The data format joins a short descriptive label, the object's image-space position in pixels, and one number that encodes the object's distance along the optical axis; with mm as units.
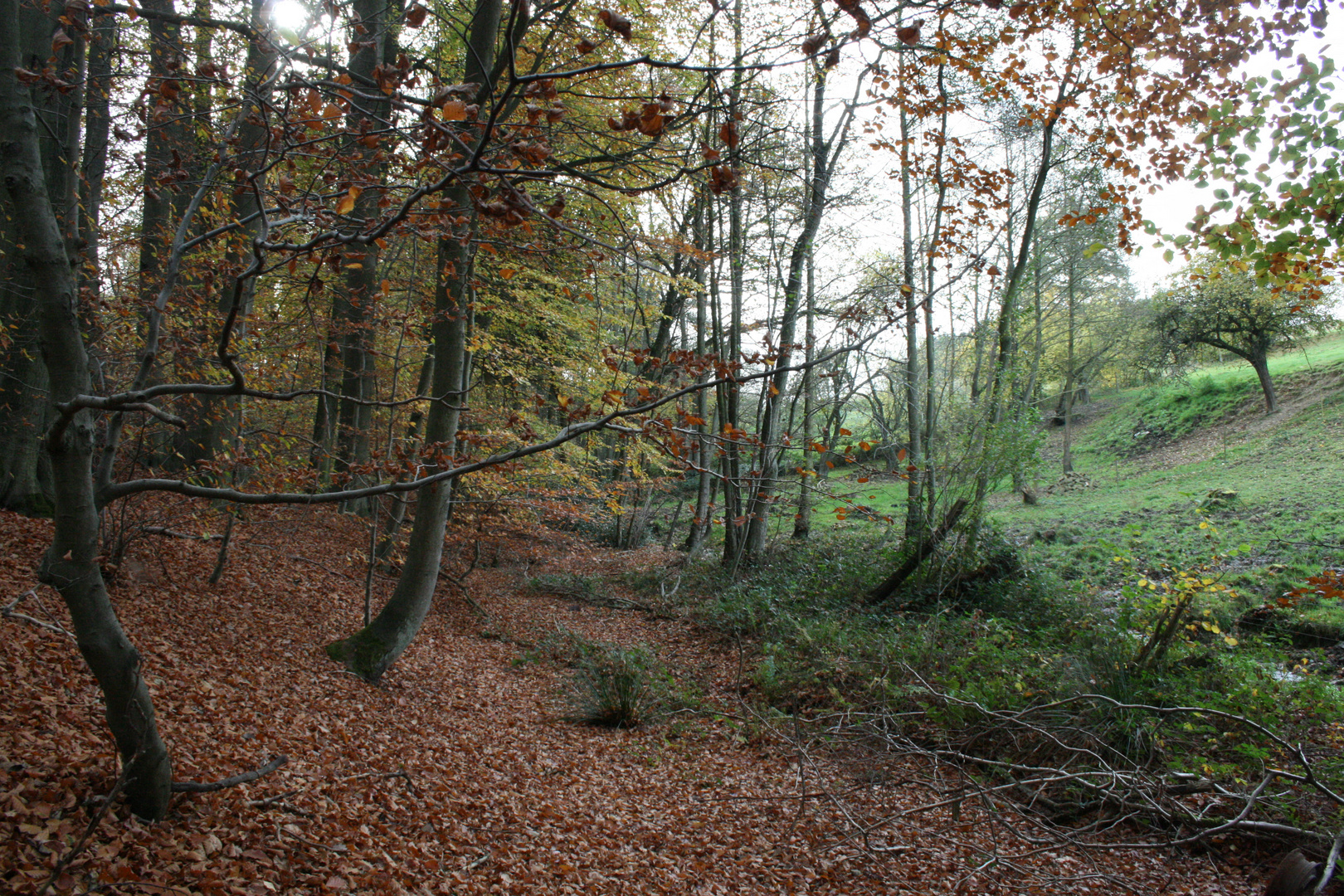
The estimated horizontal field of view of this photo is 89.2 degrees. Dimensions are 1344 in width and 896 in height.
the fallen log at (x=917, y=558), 7840
